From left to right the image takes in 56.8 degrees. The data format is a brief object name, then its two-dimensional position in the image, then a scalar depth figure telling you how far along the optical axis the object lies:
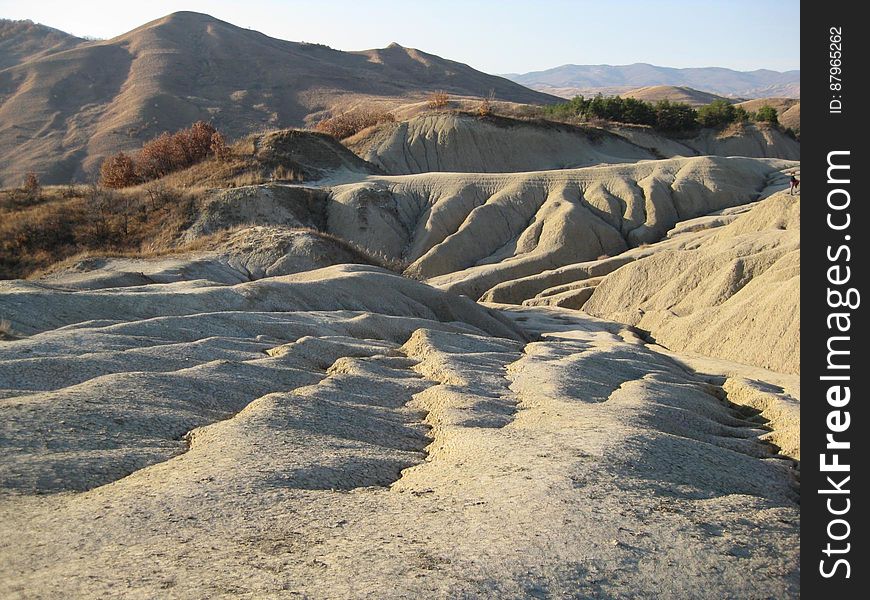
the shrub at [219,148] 43.56
